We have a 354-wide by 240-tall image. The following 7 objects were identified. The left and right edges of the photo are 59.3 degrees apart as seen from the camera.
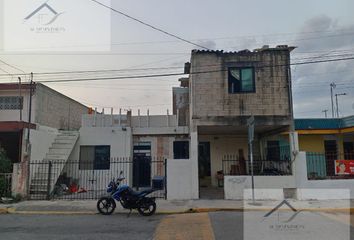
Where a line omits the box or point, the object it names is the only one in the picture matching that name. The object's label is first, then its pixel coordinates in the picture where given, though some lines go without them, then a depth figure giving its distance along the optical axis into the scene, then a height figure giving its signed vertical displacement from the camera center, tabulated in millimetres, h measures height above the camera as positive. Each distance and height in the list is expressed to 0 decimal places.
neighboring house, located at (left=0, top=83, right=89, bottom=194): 15320 +2714
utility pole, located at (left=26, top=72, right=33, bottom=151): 18447 +3183
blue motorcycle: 10328 -1264
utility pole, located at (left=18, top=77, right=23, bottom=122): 19106 +4469
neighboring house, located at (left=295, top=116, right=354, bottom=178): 16297 +1304
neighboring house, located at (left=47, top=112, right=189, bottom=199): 19344 +563
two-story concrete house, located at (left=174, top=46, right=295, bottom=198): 14156 +3194
